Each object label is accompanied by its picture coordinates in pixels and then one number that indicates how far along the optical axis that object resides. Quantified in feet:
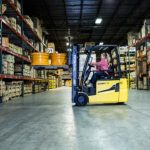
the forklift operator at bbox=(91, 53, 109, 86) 17.74
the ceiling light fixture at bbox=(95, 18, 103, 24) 46.18
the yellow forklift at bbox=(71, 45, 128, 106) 17.37
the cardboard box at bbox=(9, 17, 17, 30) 24.70
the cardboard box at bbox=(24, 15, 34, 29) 30.38
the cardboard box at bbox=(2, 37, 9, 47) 22.02
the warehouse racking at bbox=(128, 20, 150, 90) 39.23
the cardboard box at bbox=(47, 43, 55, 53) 51.08
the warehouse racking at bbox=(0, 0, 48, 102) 22.14
